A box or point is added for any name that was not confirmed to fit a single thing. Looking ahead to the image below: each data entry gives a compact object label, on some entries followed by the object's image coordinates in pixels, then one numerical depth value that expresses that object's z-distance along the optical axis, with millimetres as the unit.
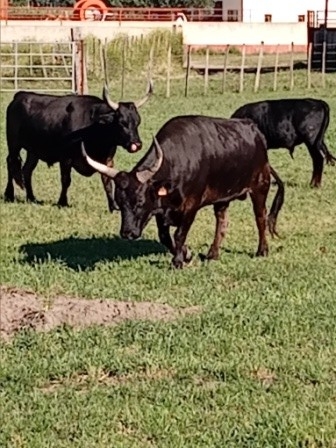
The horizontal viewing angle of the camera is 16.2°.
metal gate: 33906
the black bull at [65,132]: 14586
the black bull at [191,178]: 9961
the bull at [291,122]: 16609
